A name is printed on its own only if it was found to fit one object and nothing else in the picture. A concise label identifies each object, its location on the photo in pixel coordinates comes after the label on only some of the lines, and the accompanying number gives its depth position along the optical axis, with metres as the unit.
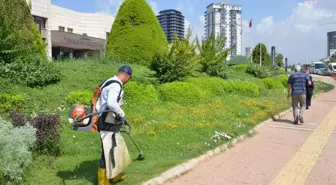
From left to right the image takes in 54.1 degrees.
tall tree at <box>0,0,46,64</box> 9.44
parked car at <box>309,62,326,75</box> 55.59
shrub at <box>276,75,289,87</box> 20.31
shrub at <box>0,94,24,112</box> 7.14
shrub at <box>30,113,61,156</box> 5.18
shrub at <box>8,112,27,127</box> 5.15
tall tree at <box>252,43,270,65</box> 41.39
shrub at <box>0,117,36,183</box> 4.07
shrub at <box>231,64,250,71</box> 25.16
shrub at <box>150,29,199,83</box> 11.72
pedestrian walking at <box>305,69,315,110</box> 10.79
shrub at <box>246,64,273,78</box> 22.97
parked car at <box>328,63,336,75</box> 46.50
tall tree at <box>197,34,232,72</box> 17.35
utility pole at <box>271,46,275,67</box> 24.63
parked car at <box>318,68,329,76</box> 48.38
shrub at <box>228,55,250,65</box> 35.06
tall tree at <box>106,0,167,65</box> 13.89
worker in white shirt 4.03
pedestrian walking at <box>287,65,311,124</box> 9.19
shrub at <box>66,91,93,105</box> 8.34
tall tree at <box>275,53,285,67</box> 63.53
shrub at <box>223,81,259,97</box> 14.02
